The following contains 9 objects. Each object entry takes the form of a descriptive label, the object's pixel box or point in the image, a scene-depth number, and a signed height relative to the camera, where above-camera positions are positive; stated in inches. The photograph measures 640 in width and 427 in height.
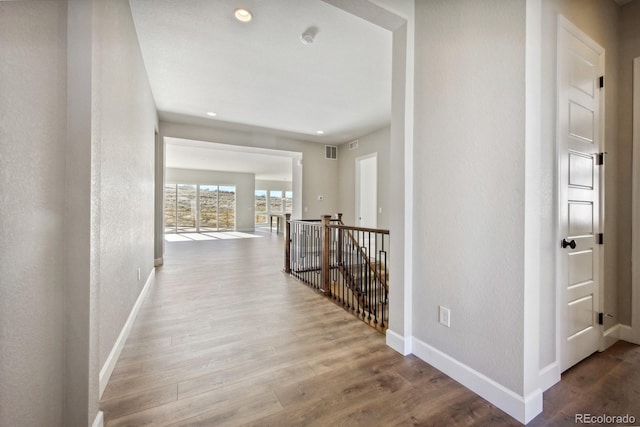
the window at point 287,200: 594.9 +29.1
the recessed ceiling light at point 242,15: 88.2 +68.5
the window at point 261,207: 562.6 +11.8
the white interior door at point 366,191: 256.4 +22.5
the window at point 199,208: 439.2 +7.2
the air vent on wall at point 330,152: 273.1 +64.9
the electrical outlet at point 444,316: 68.2 -27.4
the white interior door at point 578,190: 65.3 +6.6
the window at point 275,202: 573.9 +23.8
